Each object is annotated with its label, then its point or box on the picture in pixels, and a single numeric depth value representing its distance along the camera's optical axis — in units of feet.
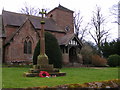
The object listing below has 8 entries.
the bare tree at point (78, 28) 147.21
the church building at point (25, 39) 86.28
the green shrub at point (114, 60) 89.40
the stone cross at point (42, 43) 41.10
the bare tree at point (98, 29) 137.18
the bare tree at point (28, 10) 144.15
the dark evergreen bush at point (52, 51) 63.44
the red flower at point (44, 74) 36.80
